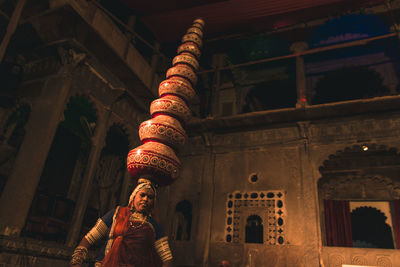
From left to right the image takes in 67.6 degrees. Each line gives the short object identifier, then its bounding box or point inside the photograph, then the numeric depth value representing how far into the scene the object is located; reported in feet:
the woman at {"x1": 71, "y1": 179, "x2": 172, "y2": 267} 7.95
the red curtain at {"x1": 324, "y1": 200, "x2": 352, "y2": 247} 33.94
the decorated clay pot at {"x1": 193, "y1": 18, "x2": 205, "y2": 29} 14.49
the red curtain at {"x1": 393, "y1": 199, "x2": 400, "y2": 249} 32.43
